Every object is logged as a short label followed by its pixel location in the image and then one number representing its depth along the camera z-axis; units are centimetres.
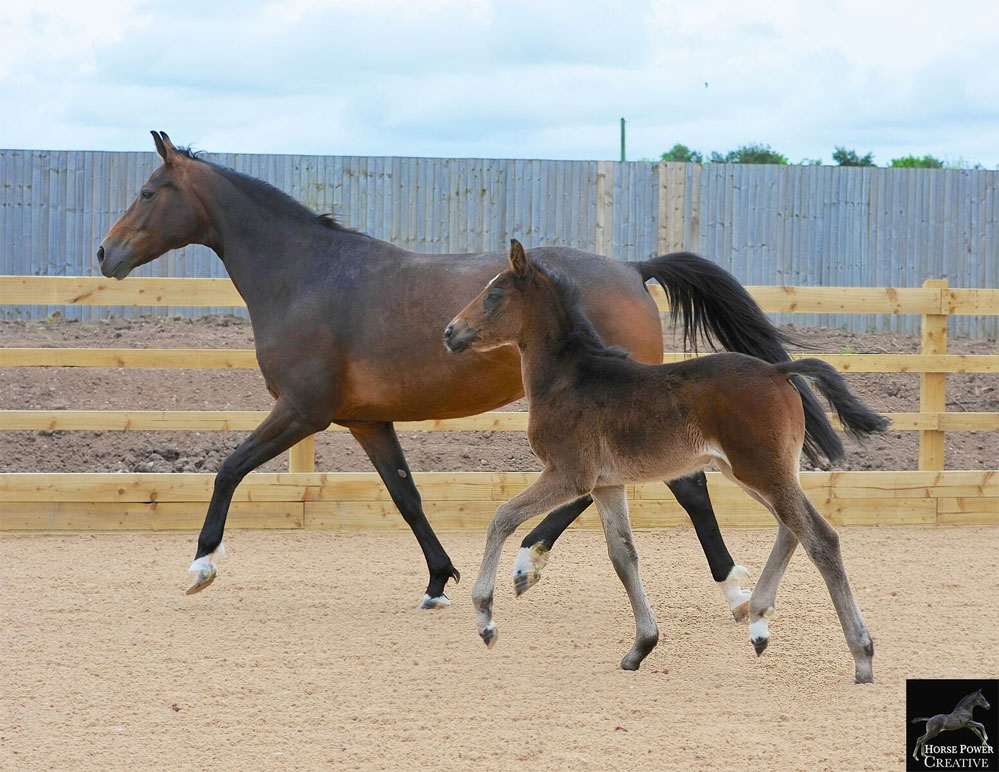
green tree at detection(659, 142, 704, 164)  3296
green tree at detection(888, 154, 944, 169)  2886
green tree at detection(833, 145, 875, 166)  3094
